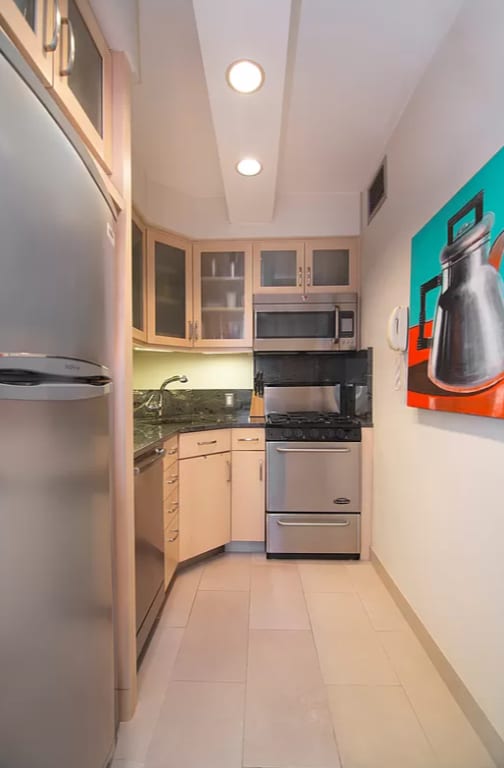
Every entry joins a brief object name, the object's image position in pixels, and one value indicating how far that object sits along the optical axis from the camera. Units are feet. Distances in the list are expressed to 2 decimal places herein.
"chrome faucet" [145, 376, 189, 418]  8.97
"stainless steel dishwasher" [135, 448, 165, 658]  4.52
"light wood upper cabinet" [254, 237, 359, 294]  8.50
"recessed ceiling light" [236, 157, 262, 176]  6.17
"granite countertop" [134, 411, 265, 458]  5.25
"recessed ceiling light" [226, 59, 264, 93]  4.34
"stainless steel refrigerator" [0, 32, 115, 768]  1.95
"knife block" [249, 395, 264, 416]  8.72
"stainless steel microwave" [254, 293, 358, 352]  8.36
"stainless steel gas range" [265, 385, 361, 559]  7.50
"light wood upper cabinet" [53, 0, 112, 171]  2.85
